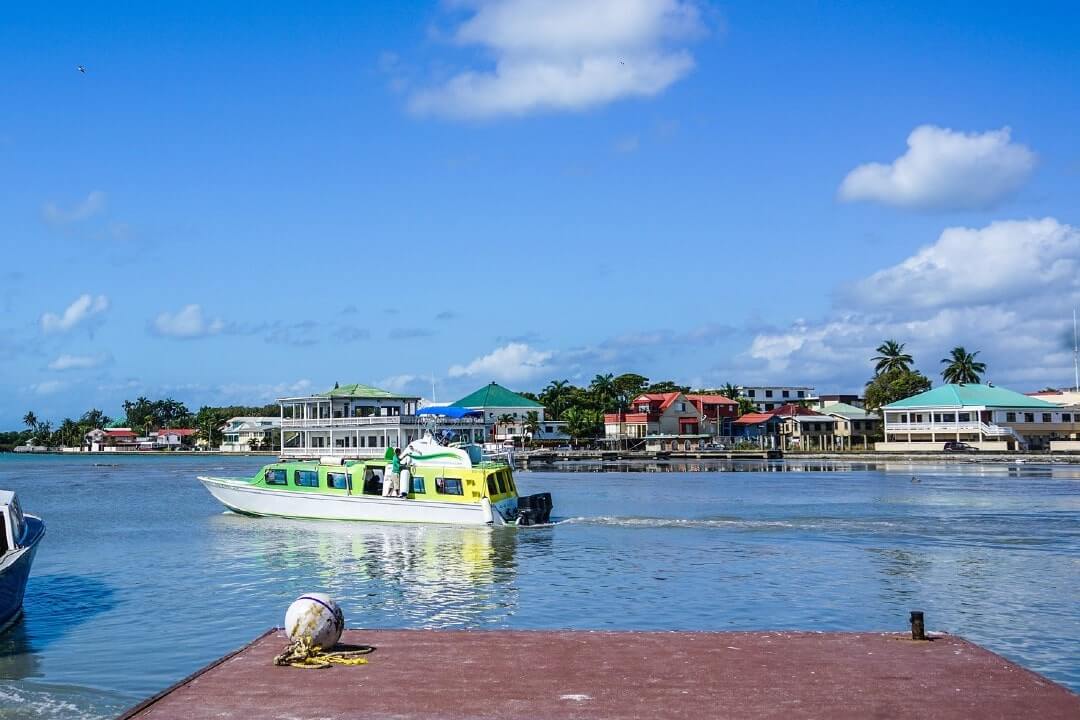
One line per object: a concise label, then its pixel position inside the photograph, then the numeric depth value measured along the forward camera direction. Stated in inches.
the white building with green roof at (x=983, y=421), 4613.7
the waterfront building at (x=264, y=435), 7687.0
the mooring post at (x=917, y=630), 535.8
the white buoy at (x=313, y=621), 495.2
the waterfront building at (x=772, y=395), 7352.4
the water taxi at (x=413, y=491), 1493.6
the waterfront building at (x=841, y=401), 6845.5
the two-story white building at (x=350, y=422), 3427.7
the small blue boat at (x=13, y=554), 765.9
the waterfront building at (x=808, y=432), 5649.6
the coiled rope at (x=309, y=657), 480.4
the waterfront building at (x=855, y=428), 5674.2
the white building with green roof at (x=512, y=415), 5866.1
